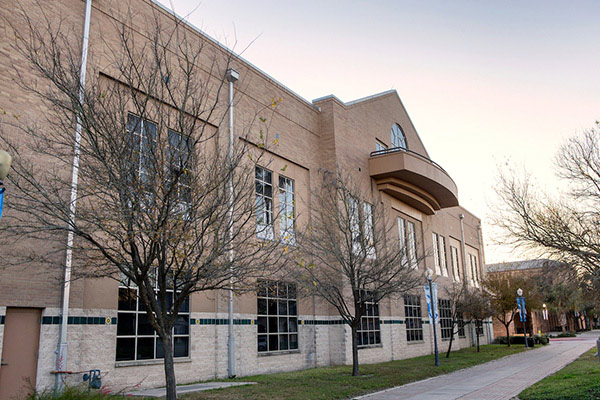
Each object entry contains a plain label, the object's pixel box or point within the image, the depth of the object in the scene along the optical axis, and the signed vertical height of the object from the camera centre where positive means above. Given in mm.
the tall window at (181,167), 9523 +2741
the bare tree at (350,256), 17203 +1978
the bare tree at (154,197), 8797 +2188
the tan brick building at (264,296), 11914 +814
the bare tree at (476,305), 29450 +398
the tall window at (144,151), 9273 +2965
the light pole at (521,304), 33438 +423
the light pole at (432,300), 22178 +558
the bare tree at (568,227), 16812 +2670
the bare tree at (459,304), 27822 +453
